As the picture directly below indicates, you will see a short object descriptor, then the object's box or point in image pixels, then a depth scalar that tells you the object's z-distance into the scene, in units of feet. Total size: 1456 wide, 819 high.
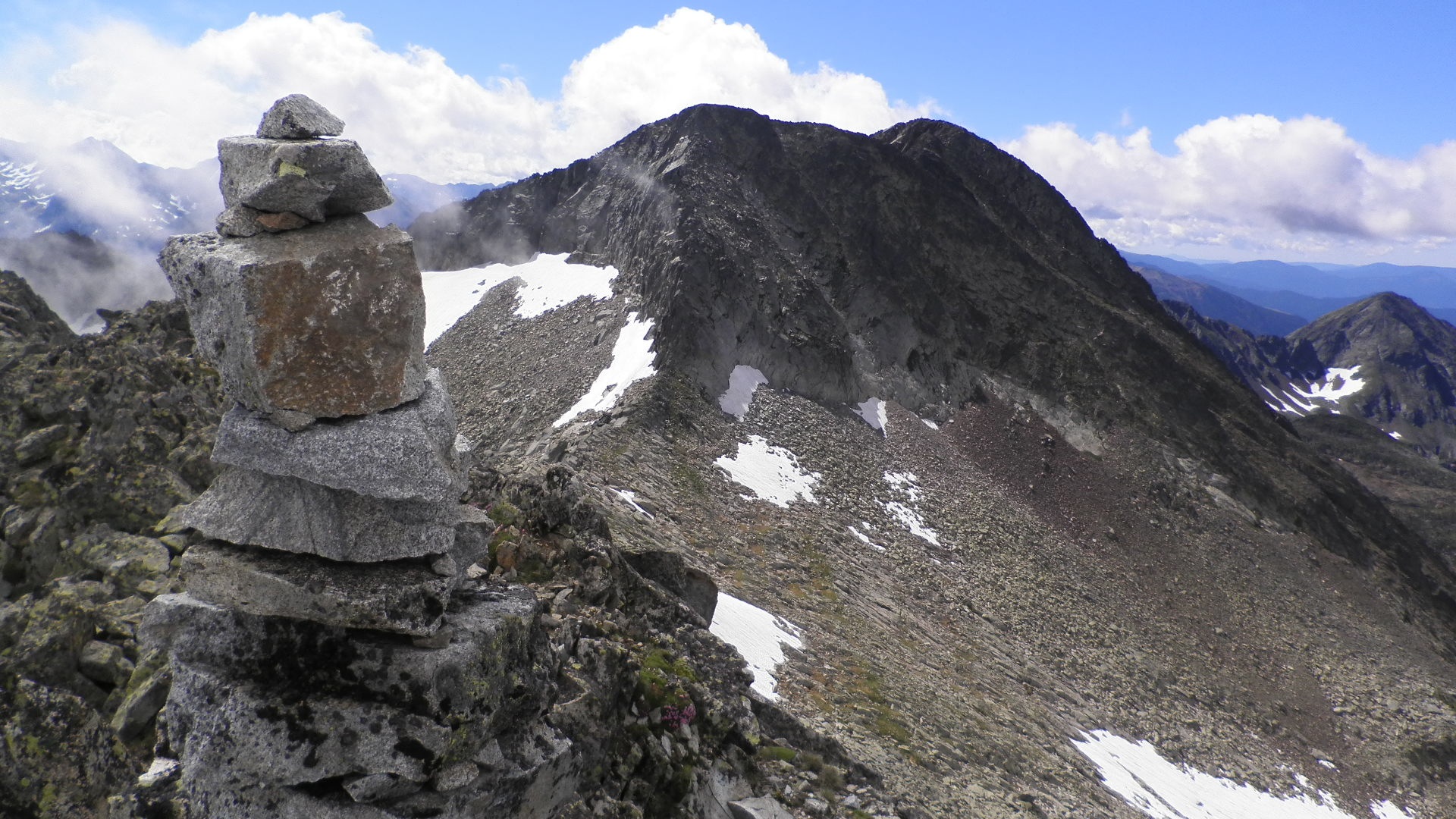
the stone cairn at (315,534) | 24.04
